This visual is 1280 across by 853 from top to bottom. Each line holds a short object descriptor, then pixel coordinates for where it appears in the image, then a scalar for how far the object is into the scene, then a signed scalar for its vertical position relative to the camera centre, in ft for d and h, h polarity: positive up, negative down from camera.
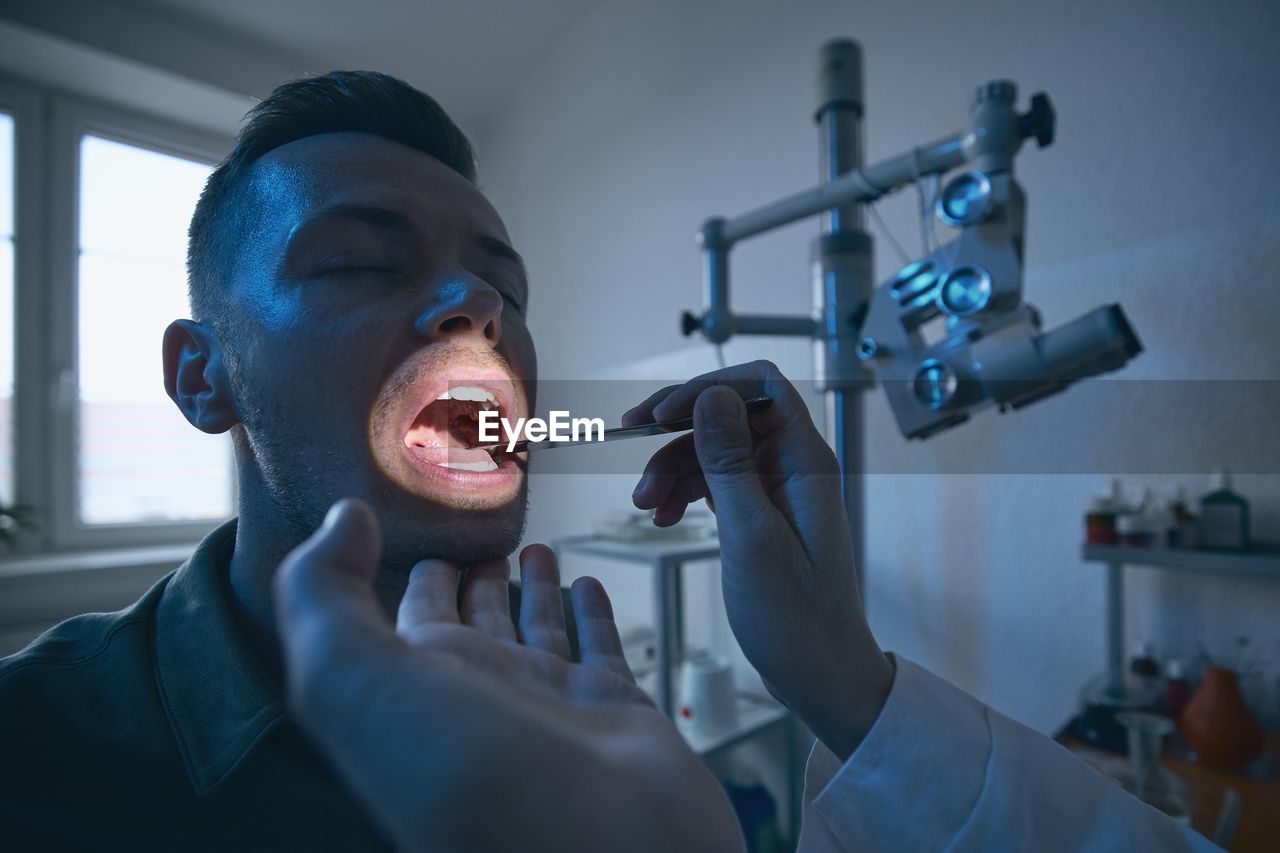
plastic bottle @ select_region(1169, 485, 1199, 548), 2.83 -0.47
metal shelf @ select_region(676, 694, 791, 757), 4.00 -2.08
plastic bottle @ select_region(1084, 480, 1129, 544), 3.01 -0.45
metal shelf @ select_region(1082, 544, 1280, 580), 2.50 -0.58
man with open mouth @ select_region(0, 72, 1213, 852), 1.45 -0.26
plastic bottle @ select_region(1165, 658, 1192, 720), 2.86 -1.23
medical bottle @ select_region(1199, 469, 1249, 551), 2.71 -0.42
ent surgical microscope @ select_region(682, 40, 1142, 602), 2.13 +0.50
